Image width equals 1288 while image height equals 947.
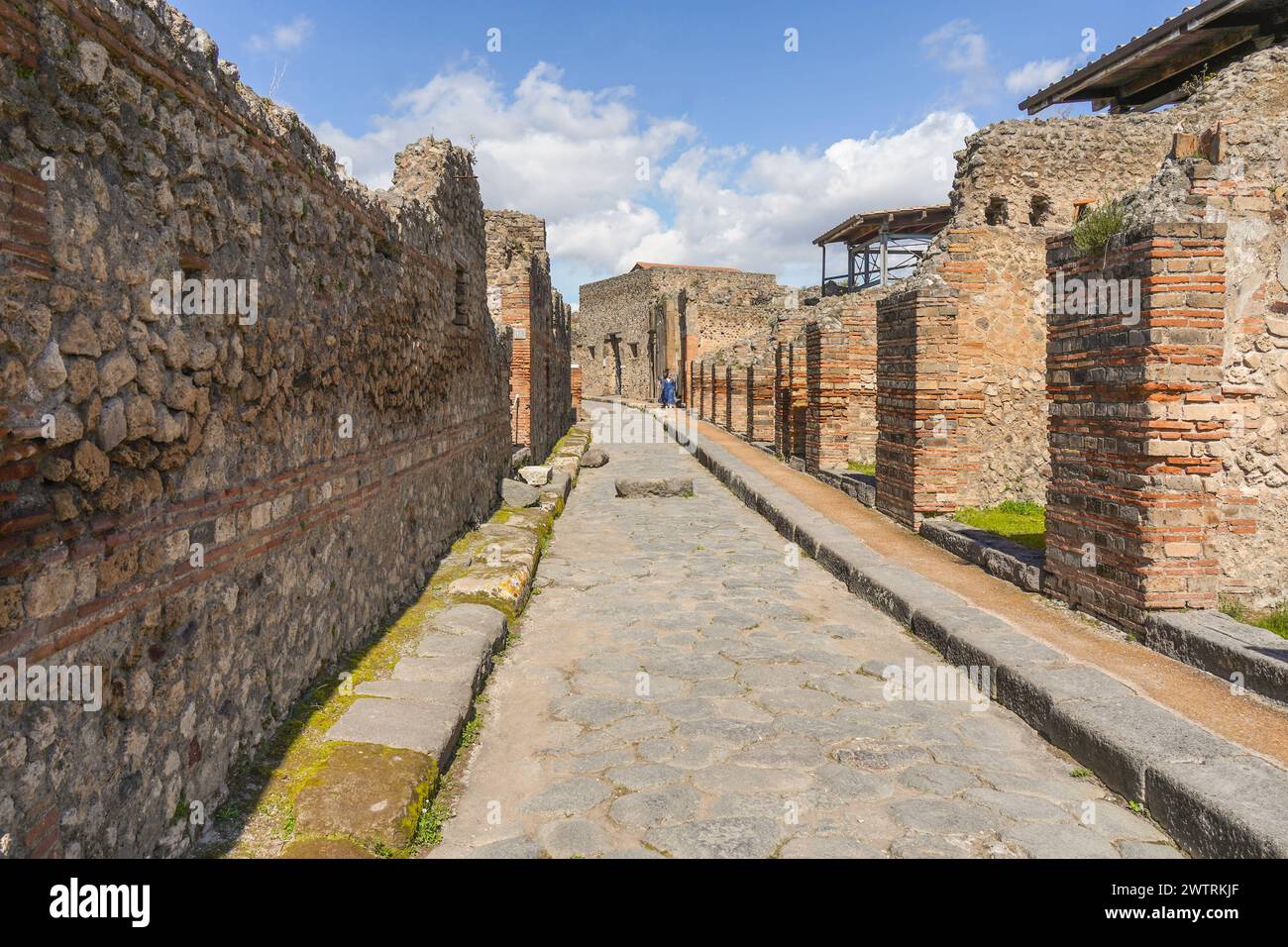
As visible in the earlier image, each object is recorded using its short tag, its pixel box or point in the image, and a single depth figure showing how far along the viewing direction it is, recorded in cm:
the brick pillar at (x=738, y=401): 2122
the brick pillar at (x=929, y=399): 829
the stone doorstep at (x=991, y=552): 590
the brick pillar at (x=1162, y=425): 463
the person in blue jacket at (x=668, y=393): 3384
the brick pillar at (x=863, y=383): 1209
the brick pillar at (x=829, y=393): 1217
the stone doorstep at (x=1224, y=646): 376
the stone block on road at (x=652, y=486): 1161
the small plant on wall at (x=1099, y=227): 507
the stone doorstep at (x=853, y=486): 995
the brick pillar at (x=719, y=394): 2433
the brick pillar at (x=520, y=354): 1296
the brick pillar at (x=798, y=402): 1424
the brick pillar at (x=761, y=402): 1881
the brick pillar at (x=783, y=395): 1494
